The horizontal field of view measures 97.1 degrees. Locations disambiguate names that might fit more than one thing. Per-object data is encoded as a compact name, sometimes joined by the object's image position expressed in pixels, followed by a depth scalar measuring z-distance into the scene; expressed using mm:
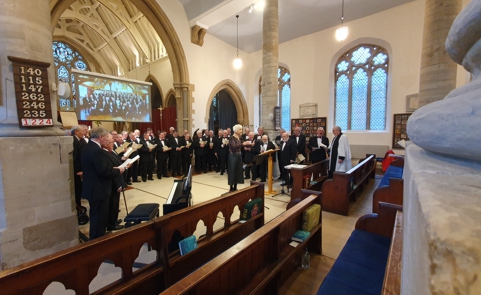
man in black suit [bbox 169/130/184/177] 6788
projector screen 6875
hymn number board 2289
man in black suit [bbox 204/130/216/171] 7367
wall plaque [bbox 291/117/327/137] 9414
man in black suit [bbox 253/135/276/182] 5635
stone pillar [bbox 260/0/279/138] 6547
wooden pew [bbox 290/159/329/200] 3883
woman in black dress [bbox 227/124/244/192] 4230
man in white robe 4656
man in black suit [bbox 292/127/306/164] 5863
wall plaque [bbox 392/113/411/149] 7672
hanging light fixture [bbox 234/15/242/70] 8530
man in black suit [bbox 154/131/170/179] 6430
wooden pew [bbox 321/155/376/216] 3596
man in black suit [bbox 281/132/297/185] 5367
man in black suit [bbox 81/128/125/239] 2498
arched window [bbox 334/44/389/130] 8484
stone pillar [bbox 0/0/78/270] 2195
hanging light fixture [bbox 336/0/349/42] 6295
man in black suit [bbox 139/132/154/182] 6055
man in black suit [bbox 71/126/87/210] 3554
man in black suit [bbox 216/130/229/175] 6965
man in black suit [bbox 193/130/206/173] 7168
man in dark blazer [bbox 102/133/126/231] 3057
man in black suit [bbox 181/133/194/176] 7059
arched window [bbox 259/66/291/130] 10734
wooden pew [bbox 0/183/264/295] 1186
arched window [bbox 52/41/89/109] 11755
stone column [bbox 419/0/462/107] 4340
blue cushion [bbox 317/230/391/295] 1477
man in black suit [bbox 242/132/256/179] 6176
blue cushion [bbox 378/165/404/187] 3891
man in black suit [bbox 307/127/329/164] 5973
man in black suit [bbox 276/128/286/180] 5845
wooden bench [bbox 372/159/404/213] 3143
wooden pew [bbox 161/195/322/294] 1113
